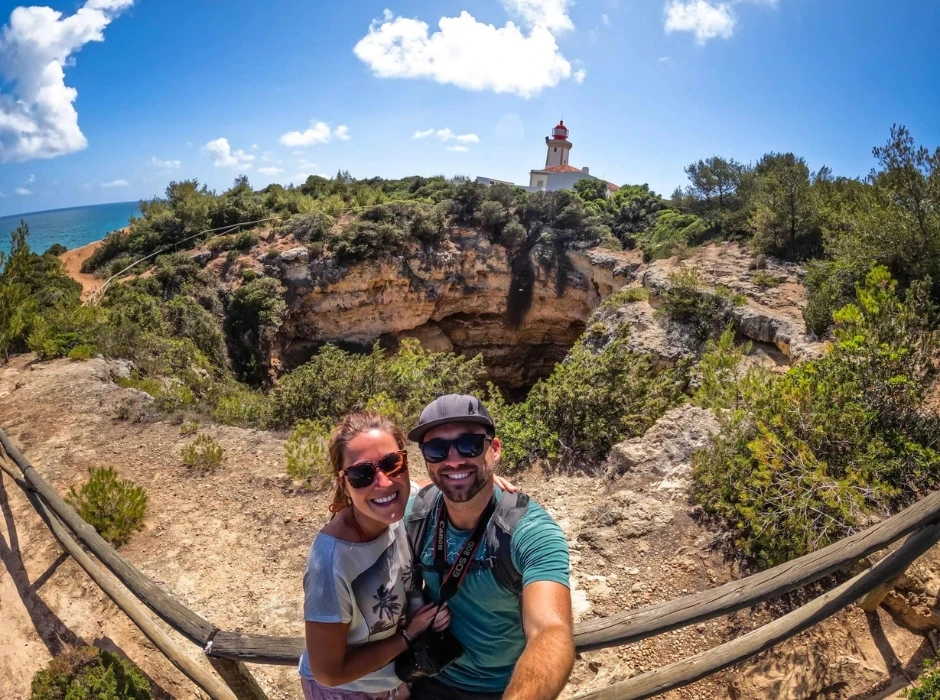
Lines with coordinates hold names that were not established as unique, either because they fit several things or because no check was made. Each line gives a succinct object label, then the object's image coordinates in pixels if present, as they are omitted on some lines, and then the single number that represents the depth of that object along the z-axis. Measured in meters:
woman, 1.63
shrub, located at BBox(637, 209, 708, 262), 17.42
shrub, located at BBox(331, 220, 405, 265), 18.11
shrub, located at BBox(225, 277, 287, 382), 15.98
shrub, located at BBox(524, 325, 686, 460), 6.70
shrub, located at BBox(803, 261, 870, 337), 9.27
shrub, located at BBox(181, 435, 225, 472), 6.43
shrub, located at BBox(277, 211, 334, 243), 18.78
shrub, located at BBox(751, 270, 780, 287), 12.53
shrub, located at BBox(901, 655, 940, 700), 2.30
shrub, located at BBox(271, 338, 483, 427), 8.08
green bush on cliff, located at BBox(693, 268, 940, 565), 3.74
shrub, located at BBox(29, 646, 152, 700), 3.38
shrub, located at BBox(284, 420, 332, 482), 6.11
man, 1.62
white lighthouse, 38.50
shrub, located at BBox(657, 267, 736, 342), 11.67
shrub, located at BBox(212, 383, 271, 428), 8.00
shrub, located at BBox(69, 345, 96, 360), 9.77
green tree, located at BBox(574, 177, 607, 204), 26.52
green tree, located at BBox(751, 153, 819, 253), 13.37
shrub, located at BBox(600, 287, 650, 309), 14.09
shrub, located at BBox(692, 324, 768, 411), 5.54
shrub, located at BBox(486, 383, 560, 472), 6.54
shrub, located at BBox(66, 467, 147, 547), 5.11
